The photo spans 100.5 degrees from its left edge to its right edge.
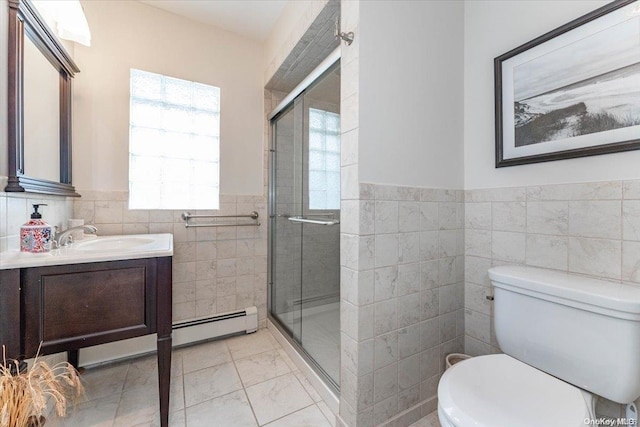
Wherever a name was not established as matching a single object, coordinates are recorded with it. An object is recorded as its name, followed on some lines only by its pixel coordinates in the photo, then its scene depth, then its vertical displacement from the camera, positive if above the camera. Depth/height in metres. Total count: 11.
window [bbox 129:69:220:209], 1.85 +0.52
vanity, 0.97 -0.35
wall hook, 1.16 +0.78
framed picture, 0.97 +0.52
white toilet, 0.80 -0.52
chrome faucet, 1.35 -0.11
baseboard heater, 1.73 -0.89
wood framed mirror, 1.11 +0.53
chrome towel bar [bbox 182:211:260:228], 1.98 -0.04
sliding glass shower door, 1.51 -0.06
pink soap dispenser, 1.12 -0.10
